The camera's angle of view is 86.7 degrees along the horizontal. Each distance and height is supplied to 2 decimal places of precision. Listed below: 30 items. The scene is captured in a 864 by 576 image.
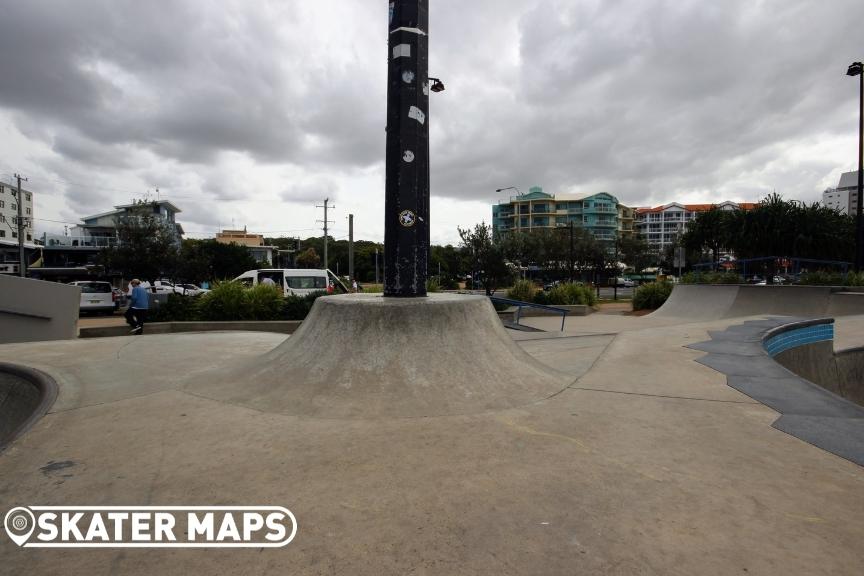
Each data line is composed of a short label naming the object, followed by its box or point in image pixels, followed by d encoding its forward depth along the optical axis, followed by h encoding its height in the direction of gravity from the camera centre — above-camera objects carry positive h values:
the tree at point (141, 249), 20.55 +1.36
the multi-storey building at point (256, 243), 106.68 +9.23
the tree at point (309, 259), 96.94 +4.06
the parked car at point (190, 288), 30.59 -0.64
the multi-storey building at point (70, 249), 62.22 +4.20
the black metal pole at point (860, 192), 17.16 +3.29
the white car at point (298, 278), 20.38 +0.01
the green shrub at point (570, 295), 19.72 -0.78
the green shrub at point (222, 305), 12.93 -0.74
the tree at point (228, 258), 61.18 +2.81
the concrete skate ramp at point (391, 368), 4.21 -0.94
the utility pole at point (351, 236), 37.69 +3.60
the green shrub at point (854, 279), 14.56 -0.12
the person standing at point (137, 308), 11.48 -0.72
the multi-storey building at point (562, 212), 98.06 +14.34
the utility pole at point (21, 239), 36.84 +3.36
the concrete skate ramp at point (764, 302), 13.56 -0.84
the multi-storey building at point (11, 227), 61.30 +9.75
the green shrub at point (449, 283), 37.75 -0.46
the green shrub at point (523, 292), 19.89 -0.65
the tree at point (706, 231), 43.48 +4.48
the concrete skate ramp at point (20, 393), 5.11 -1.34
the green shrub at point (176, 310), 12.77 -0.89
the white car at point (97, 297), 19.02 -0.74
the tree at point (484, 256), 24.00 +1.15
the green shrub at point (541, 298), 19.81 -0.91
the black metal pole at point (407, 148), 5.88 +1.68
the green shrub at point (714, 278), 17.55 -0.07
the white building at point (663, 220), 116.75 +14.71
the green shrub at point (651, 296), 20.72 -0.90
